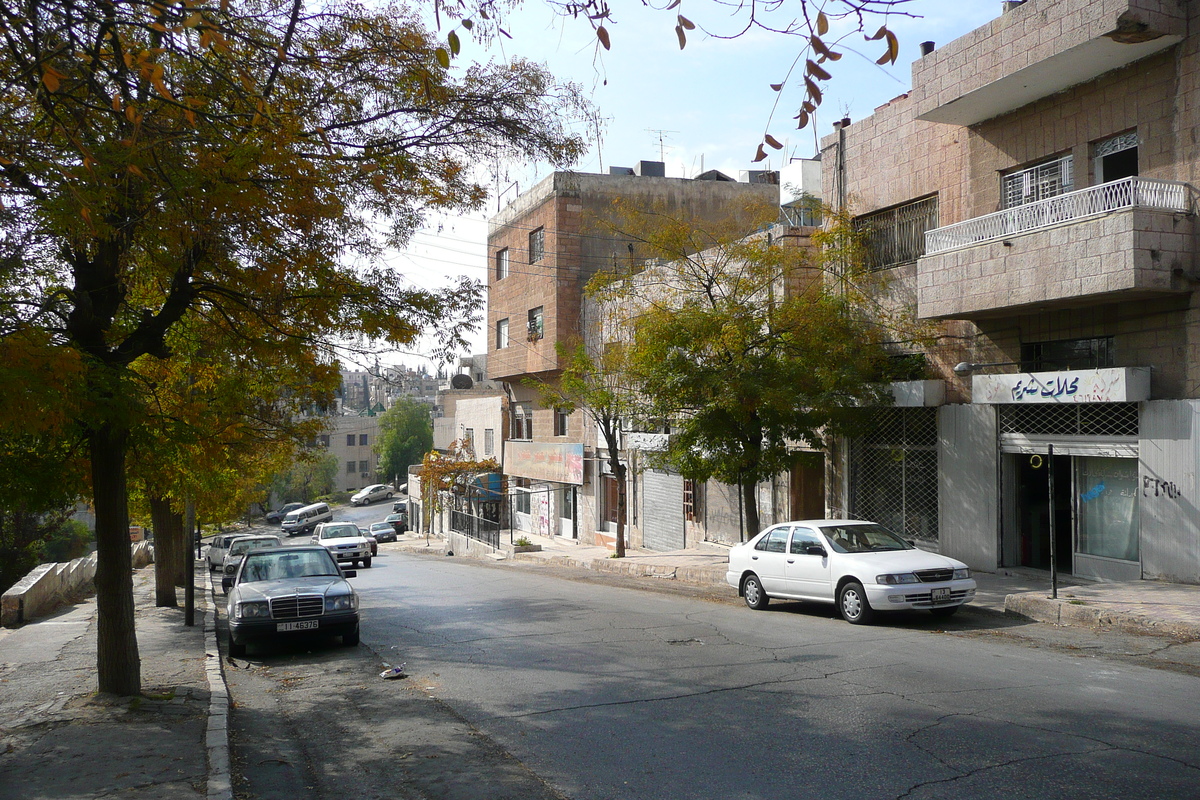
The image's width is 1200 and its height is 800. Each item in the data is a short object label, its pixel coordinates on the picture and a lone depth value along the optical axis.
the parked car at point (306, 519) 64.81
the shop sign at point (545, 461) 33.53
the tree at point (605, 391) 23.83
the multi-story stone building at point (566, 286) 32.47
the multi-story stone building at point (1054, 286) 13.54
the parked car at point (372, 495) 87.31
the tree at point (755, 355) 17.25
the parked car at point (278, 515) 77.12
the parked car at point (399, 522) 65.19
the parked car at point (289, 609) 12.07
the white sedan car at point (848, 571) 12.34
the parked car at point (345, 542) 30.23
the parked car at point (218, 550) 32.72
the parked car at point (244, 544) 26.02
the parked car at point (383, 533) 55.97
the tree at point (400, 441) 93.69
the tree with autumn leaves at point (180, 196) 7.08
